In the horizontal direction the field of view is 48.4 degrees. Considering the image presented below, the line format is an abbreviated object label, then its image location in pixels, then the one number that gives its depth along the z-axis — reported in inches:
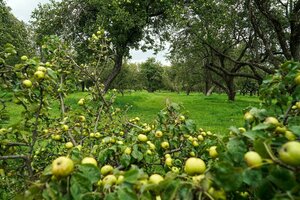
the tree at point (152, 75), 3442.4
